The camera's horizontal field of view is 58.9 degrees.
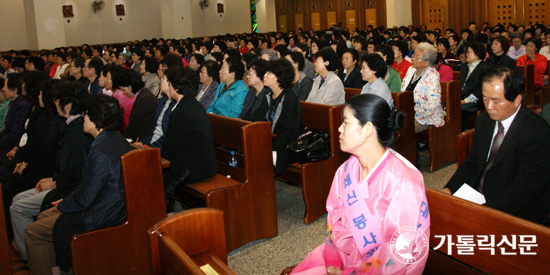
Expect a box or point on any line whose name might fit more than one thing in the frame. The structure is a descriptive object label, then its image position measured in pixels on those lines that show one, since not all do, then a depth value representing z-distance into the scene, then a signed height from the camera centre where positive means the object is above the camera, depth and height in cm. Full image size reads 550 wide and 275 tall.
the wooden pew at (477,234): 179 -73
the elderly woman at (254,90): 463 -23
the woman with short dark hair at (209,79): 543 -10
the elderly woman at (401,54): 708 +6
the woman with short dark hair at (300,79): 565 -18
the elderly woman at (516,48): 941 +5
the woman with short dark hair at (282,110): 411 -38
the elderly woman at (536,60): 737 -15
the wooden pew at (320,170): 406 -90
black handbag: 402 -69
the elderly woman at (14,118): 502 -37
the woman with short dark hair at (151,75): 680 -2
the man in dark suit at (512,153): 240 -52
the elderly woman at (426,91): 505 -36
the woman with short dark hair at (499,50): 693 +2
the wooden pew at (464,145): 323 -60
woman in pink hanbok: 184 -57
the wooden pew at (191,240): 183 -67
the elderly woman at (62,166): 343 -61
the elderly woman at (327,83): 498 -21
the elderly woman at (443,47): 839 +14
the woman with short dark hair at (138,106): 500 -33
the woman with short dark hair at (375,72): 466 -12
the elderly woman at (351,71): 618 -13
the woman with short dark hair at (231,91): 486 -23
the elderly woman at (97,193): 303 -72
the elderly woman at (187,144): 357 -53
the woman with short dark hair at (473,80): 585 -32
